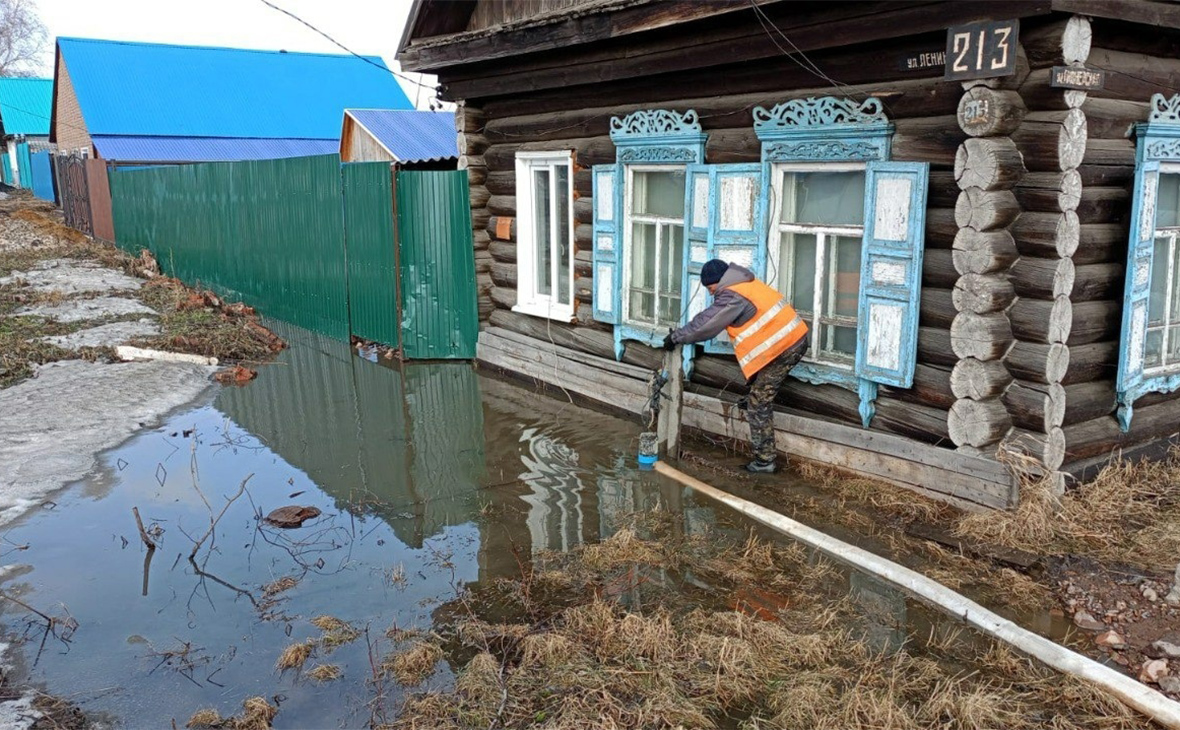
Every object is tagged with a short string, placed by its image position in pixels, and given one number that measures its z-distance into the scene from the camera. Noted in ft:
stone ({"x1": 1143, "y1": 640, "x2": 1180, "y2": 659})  13.91
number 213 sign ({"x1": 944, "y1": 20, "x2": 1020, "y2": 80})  17.52
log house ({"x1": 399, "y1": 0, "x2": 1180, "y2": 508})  18.49
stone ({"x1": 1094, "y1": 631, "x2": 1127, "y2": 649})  14.60
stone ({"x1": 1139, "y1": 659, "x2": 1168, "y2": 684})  13.44
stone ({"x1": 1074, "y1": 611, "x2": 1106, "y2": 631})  15.20
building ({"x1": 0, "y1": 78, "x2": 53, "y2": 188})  153.99
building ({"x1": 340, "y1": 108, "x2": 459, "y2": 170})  67.15
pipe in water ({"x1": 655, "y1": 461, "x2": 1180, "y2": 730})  12.62
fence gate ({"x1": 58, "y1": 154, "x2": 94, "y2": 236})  80.84
